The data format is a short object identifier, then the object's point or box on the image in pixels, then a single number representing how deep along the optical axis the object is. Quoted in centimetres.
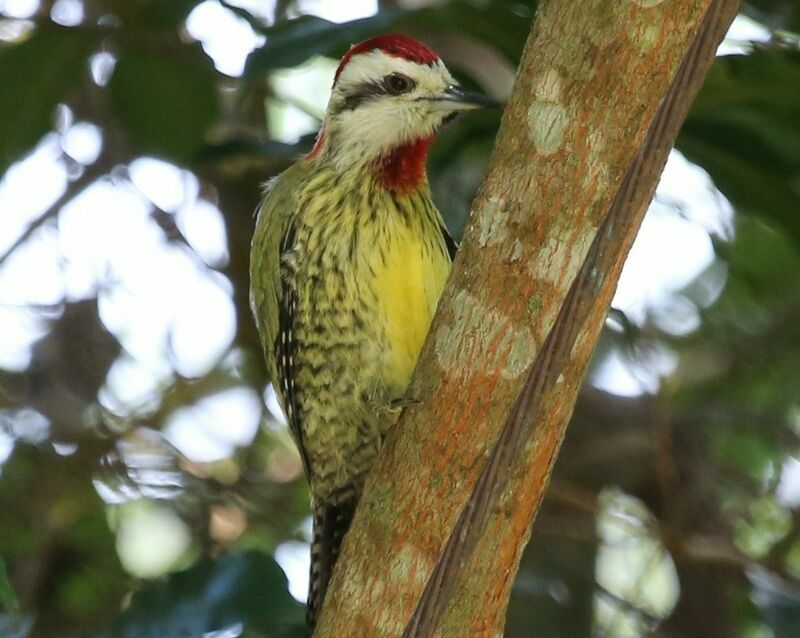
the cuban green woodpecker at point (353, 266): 524
